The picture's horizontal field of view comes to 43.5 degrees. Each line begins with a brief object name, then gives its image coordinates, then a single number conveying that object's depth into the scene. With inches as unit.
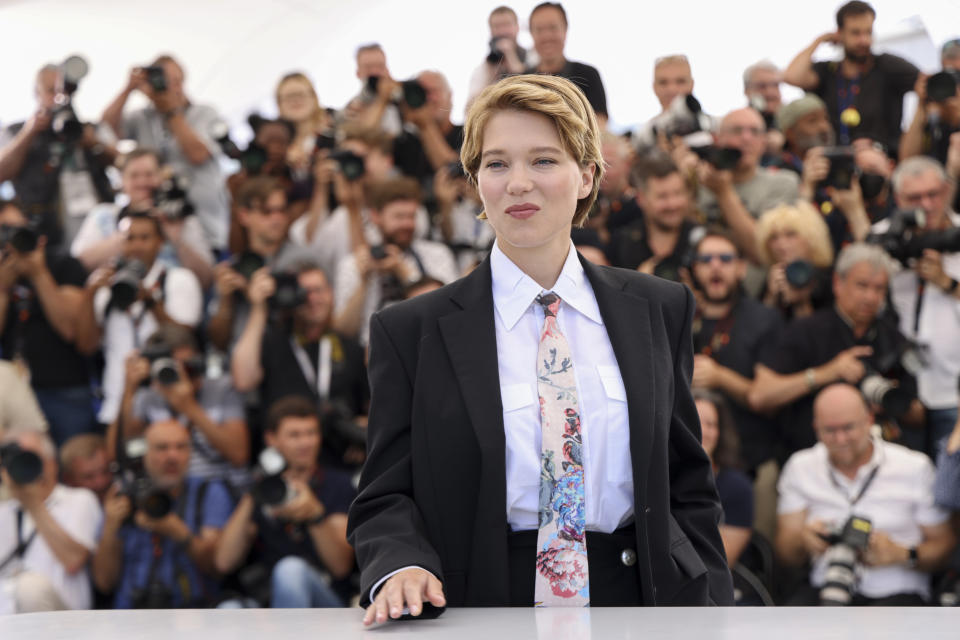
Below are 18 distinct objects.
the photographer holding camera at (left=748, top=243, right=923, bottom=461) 136.0
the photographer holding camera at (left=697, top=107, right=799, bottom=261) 149.6
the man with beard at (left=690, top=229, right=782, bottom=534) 138.9
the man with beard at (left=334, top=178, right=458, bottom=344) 151.3
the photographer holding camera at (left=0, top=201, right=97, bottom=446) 157.0
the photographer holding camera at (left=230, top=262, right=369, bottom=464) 148.6
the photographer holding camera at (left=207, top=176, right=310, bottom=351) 153.8
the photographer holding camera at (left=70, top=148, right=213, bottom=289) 163.0
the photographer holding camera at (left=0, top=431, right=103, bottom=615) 145.0
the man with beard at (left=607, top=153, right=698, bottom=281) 147.3
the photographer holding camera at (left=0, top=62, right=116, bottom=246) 169.8
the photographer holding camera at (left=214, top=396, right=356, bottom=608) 139.3
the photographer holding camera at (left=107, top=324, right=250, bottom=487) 148.7
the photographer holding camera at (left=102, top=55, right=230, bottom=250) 172.4
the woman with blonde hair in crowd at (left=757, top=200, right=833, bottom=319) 141.7
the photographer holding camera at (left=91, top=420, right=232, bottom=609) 144.1
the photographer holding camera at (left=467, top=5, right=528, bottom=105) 163.9
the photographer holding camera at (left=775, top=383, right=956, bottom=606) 128.0
